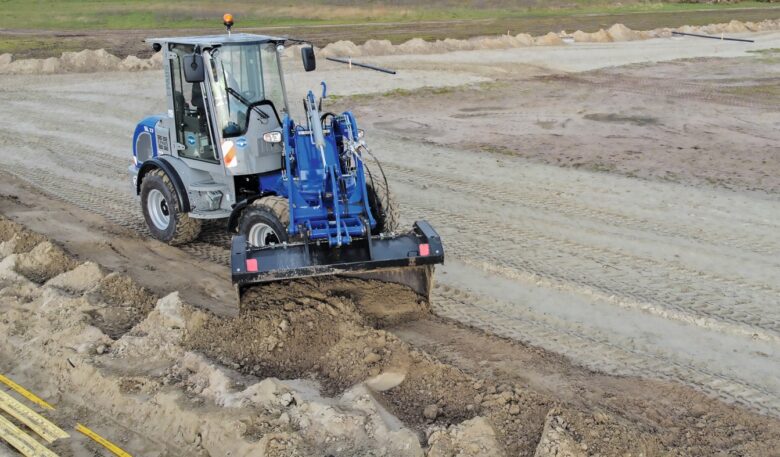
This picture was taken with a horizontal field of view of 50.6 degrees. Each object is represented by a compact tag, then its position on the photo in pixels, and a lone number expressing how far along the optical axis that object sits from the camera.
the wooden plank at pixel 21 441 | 5.95
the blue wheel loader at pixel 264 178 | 7.48
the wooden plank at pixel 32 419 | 6.17
